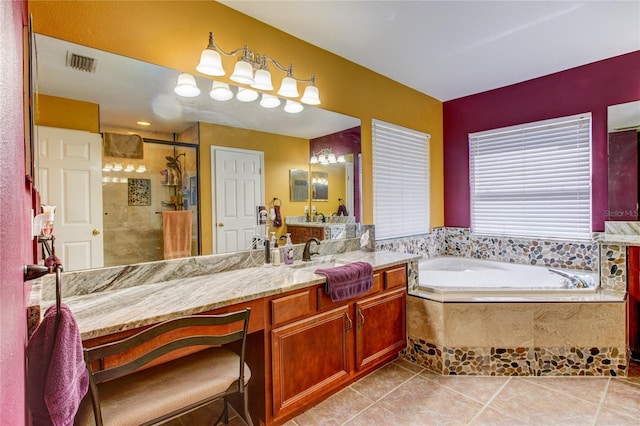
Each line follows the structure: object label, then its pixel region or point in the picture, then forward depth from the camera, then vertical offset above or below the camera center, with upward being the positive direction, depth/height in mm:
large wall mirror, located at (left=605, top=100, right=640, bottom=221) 2678 +406
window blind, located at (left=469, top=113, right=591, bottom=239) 3004 +303
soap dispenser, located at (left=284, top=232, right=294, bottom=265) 2315 -326
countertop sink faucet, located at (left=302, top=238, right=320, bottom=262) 2443 -308
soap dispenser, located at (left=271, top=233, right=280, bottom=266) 2234 -320
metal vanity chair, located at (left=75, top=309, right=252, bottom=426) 1148 -720
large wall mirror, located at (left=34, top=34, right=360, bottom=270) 1561 +495
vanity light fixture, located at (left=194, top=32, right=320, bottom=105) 1862 +916
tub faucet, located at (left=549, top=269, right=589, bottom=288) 2452 -589
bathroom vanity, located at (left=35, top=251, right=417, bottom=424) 1366 -606
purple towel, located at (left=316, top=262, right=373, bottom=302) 1929 -439
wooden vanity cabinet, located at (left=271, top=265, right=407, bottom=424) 1756 -842
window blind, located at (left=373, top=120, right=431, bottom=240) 3178 +315
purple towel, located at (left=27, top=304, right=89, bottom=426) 882 -451
